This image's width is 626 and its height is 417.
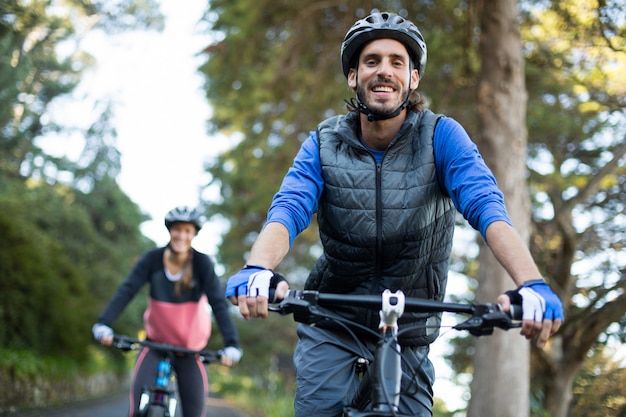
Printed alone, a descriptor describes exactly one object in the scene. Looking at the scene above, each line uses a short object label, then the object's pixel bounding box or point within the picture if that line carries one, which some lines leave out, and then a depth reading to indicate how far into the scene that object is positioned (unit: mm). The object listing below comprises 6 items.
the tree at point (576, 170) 10539
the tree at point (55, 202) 11602
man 3119
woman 6066
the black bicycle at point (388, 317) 2498
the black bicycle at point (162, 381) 5438
